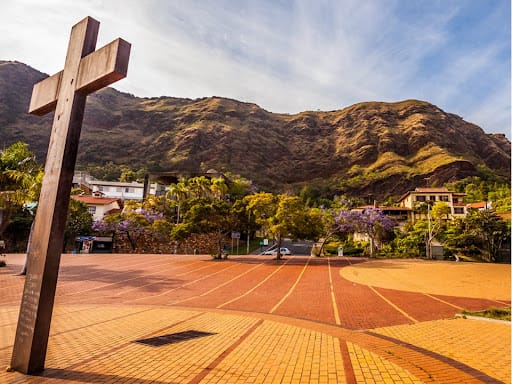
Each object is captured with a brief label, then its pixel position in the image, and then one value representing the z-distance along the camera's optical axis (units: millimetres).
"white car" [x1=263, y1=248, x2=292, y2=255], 39875
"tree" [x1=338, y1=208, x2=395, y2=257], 37125
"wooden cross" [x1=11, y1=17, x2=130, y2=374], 3924
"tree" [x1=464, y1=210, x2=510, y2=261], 34344
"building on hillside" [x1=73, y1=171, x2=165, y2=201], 68188
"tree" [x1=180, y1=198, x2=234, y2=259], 30953
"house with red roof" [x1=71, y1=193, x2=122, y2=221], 46812
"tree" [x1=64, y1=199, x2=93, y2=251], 37125
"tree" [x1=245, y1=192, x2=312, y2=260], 29712
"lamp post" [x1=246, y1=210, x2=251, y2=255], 33375
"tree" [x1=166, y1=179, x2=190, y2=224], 45197
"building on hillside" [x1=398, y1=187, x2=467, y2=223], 54897
